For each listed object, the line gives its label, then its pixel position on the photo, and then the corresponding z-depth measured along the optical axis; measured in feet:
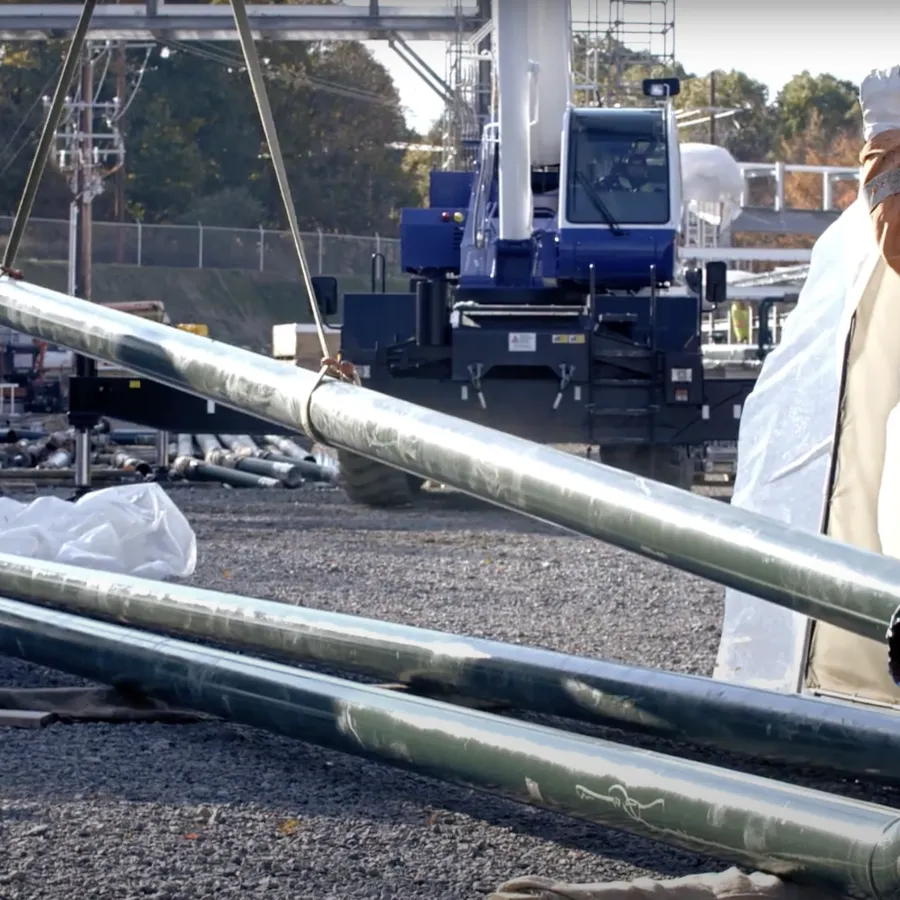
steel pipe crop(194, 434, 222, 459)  72.18
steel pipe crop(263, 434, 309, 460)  72.95
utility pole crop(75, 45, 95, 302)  134.31
